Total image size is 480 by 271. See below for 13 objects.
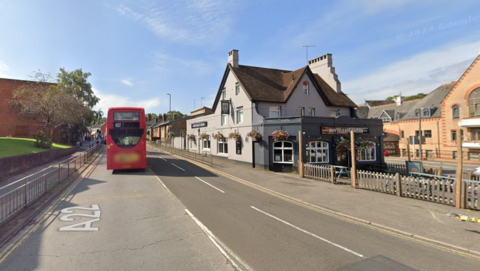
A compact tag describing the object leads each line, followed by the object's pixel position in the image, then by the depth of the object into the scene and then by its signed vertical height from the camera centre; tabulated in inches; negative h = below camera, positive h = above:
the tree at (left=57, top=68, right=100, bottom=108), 1790.0 +448.7
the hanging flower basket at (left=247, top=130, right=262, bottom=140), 850.6 +18.4
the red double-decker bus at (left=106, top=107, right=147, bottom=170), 674.2 +9.5
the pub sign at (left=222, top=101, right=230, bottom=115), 1066.1 +148.2
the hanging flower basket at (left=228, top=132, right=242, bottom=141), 961.8 +17.8
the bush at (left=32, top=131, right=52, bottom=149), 996.6 +8.4
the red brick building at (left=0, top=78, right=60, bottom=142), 1427.2 +139.0
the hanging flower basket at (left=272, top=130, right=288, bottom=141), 781.9 +16.1
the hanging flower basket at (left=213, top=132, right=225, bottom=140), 1092.2 +20.3
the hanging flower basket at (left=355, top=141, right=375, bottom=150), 805.9 -19.7
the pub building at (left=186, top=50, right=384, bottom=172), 797.9 +68.7
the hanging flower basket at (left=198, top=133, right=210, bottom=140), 1251.8 +23.9
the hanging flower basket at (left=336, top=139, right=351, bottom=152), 789.2 -18.4
